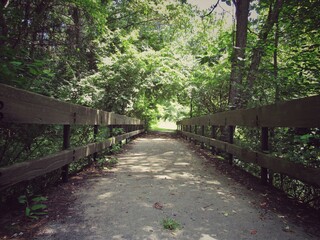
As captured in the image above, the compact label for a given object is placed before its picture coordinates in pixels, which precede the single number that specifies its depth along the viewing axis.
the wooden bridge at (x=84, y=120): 2.08
